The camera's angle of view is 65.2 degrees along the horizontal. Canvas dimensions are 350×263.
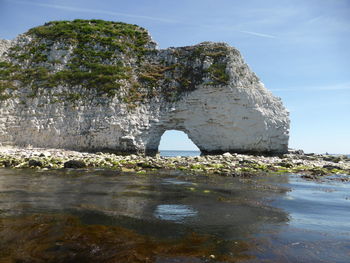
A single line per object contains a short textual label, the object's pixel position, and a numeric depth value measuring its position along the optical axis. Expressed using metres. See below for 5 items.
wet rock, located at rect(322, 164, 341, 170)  28.25
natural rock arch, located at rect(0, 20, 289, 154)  35.50
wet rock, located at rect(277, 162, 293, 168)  26.97
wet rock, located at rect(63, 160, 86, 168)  22.92
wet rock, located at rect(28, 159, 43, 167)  22.61
